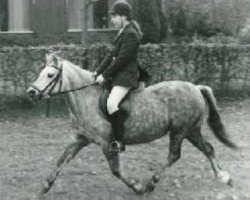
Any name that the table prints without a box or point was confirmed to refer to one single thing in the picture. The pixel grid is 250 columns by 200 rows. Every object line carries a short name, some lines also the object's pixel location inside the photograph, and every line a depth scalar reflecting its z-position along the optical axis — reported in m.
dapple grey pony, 8.61
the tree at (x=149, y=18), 21.25
